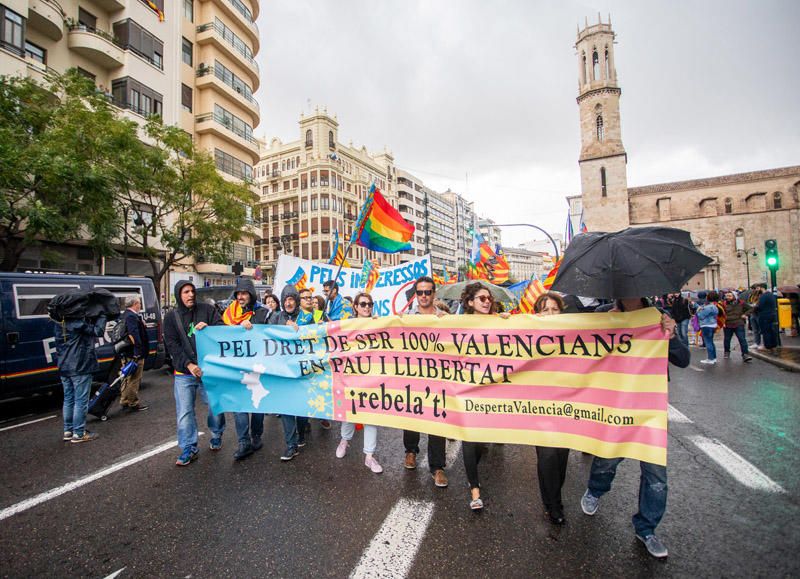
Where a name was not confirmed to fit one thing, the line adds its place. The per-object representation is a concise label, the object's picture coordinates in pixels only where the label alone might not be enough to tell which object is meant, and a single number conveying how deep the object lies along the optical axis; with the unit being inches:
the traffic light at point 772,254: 524.4
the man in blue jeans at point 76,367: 196.9
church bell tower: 1787.6
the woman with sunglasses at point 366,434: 161.0
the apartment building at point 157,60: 674.8
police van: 246.4
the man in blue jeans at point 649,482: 105.1
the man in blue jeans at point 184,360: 170.9
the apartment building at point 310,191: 2011.6
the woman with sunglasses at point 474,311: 130.6
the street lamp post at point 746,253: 1858.3
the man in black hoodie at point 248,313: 187.1
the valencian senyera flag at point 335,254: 303.2
